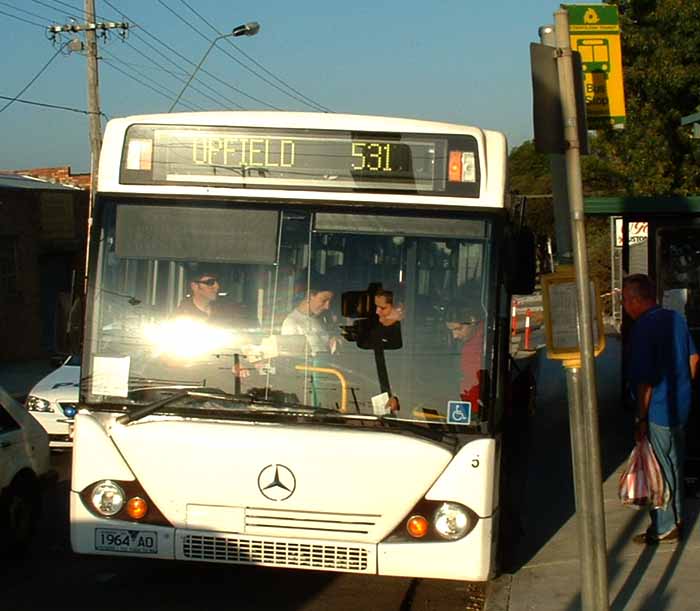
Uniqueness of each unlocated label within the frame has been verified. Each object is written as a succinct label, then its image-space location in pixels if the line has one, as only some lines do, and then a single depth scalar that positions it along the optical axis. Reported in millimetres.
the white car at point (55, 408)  12422
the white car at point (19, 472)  7871
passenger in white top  6145
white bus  6031
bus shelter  10680
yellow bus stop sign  7625
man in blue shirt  7574
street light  23828
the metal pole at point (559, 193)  5445
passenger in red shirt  6141
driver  6238
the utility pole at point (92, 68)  25219
